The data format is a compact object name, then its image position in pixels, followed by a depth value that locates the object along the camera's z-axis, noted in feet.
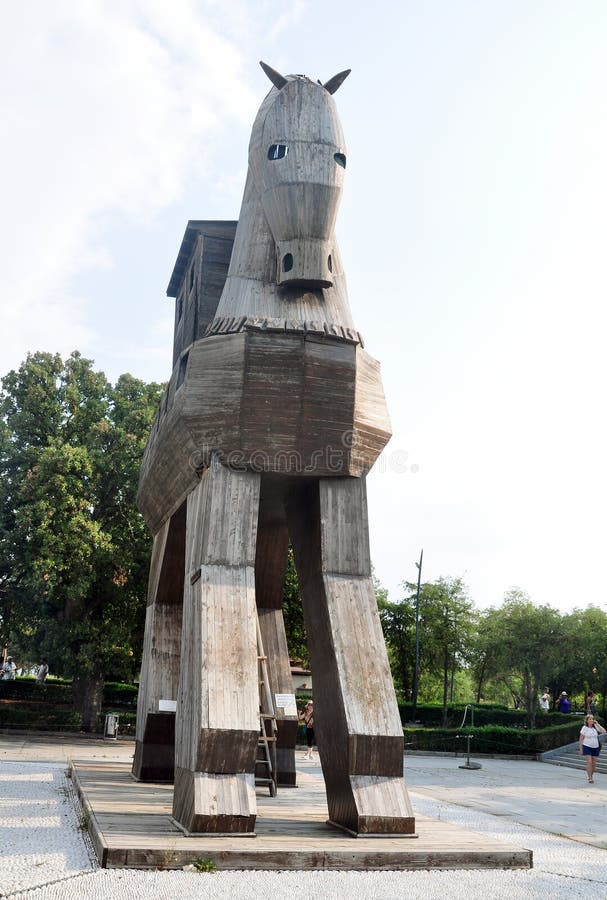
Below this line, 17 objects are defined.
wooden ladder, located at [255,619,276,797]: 43.36
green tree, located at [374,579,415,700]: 155.63
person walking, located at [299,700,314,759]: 78.28
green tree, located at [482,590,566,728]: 128.26
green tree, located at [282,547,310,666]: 97.04
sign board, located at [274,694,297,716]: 48.83
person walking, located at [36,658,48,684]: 107.54
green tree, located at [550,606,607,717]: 125.90
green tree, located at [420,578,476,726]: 150.30
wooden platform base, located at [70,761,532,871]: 26.05
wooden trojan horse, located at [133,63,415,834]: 31.60
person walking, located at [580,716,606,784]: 65.00
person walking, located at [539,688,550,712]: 117.86
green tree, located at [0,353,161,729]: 87.20
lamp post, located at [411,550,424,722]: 118.50
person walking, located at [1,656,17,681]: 106.31
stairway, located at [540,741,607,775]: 83.17
